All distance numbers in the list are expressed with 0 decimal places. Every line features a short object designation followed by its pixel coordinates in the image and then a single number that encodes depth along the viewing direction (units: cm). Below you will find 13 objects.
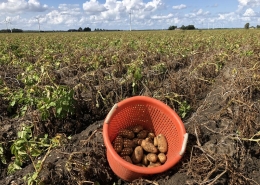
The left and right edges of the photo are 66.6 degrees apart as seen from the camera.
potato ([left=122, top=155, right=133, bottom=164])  198
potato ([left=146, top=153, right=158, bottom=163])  198
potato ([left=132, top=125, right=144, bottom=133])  227
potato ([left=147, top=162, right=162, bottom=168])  194
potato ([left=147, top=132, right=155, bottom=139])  224
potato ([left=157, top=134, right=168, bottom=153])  207
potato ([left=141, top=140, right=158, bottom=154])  205
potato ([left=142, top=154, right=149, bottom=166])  202
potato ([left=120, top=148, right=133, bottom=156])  205
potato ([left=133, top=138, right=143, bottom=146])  215
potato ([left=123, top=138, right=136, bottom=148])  211
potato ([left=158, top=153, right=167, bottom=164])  198
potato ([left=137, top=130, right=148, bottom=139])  223
